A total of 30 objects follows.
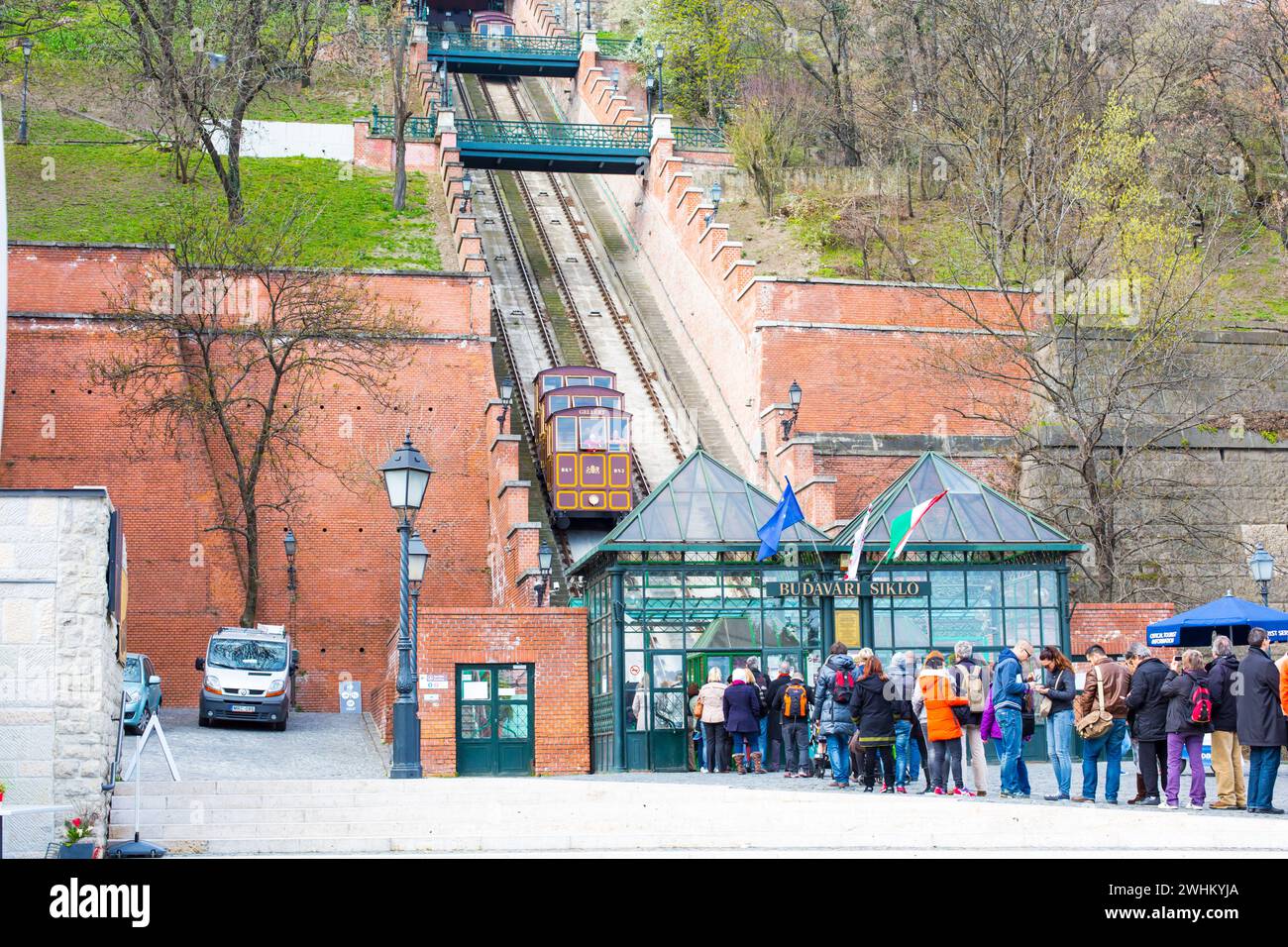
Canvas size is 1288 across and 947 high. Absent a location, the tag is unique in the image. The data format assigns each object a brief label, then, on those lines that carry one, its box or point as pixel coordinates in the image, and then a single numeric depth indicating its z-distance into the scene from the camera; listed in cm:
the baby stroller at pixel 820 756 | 1844
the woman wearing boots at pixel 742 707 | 1908
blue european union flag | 2108
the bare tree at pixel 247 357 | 3203
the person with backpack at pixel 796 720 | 1884
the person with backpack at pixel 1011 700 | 1515
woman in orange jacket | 1535
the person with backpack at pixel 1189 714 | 1456
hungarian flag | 2045
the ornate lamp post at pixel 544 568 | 2858
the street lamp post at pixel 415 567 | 2097
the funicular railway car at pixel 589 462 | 3359
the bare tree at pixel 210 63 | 3844
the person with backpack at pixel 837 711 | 1636
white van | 2645
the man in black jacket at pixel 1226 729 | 1457
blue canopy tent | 2035
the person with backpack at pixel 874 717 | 1574
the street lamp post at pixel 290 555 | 3173
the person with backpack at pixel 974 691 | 1534
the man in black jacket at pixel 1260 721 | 1417
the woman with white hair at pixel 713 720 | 1952
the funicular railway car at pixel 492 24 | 6469
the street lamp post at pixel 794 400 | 3241
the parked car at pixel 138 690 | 2300
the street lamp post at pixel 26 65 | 4081
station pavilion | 2172
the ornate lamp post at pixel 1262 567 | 2422
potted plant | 1210
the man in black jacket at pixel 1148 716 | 1502
